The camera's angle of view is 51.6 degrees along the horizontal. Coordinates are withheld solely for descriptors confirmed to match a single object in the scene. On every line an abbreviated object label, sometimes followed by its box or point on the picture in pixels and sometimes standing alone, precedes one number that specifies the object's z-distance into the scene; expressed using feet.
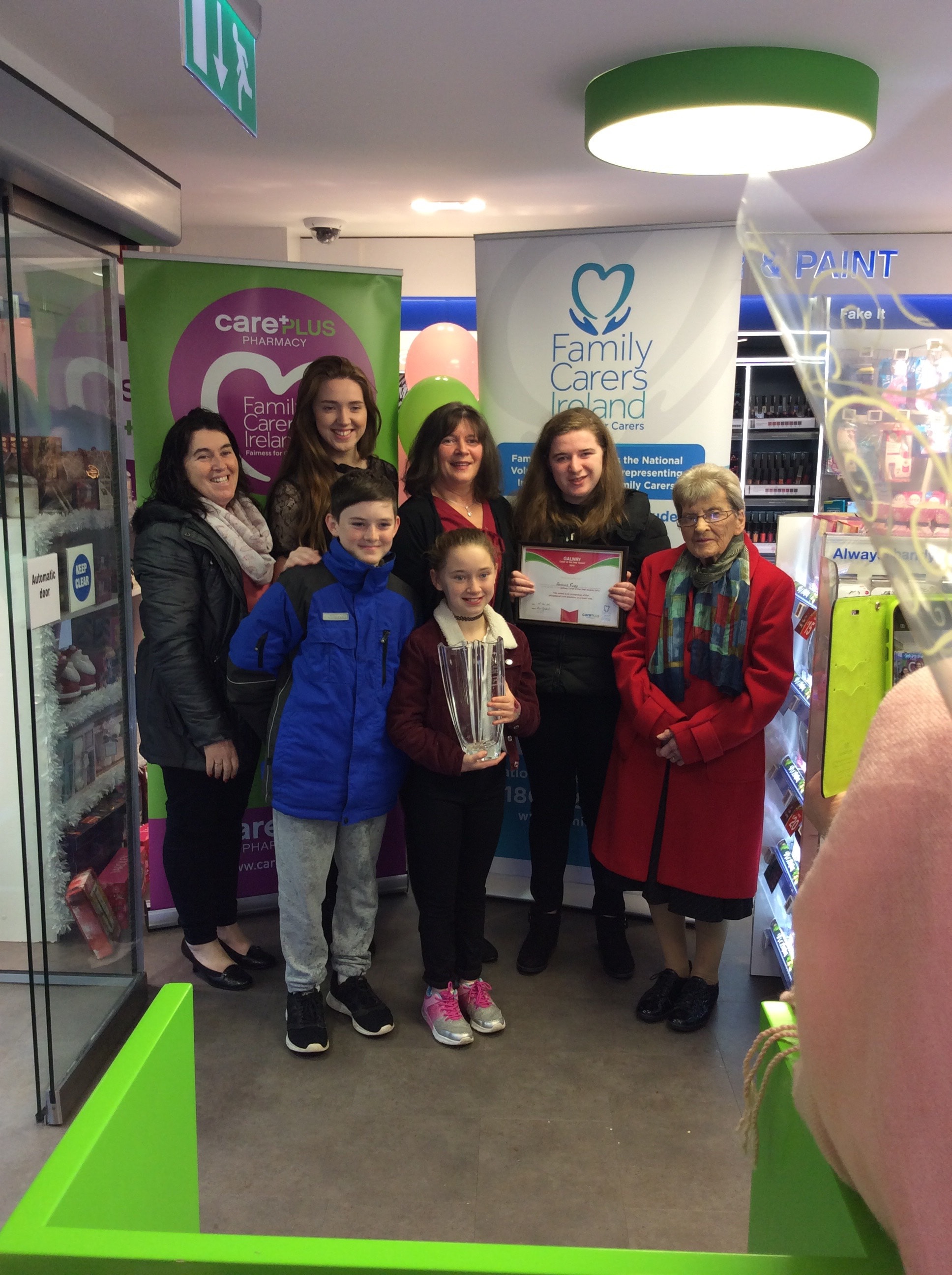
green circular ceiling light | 8.46
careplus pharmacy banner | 10.98
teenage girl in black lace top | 10.52
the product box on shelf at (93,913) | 9.26
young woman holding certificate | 10.50
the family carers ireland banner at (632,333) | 11.69
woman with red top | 10.44
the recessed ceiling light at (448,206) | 15.40
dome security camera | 17.19
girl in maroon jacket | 9.21
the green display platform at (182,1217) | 2.61
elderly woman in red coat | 9.22
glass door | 7.85
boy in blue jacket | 9.12
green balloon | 12.76
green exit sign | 5.66
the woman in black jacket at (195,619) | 9.61
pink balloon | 16.76
